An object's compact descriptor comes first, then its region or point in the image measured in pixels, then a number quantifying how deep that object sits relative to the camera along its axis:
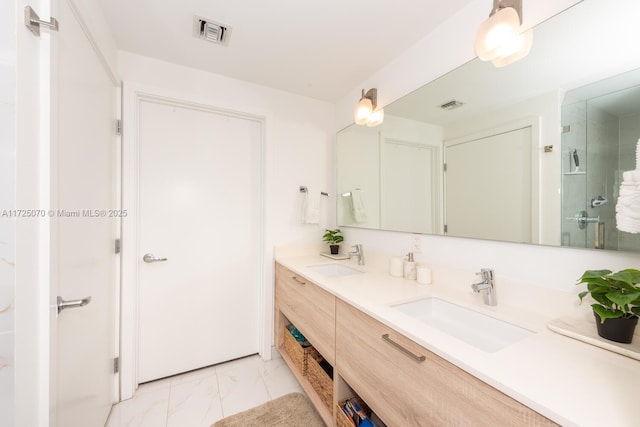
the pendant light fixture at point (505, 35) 1.02
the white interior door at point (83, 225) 0.91
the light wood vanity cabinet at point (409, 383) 0.62
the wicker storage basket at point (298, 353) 1.68
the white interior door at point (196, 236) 1.79
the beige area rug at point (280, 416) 1.45
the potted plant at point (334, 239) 2.22
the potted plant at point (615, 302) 0.71
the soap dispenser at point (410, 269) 1.48
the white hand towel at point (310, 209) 2.21
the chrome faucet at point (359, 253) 1.93
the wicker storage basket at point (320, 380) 1.38
